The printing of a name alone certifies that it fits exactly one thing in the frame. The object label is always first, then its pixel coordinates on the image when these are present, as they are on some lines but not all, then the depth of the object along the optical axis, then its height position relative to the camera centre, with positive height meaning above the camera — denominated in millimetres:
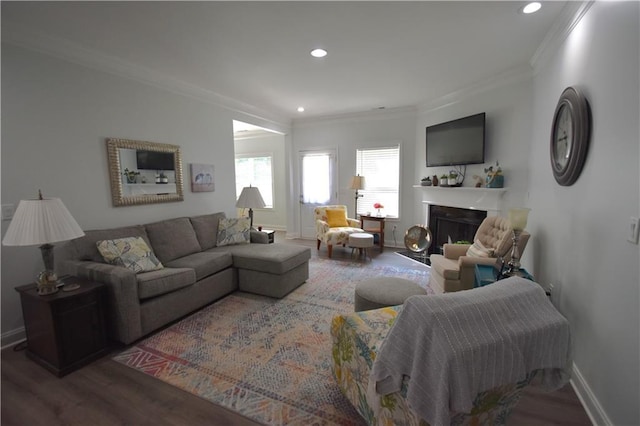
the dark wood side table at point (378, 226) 5262 -749
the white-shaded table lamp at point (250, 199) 4160 -132
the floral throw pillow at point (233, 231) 3859 -565
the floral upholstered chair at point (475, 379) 1033 -800
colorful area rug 1753 -1298
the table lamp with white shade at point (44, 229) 1884 -235
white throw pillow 2915 -690
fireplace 4238 -609
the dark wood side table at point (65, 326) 2008 -974
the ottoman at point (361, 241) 4746 -887
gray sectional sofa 2309 -787
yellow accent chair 4949 -699
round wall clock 1945 +363
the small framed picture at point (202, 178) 4008 +192
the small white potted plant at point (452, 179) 4383 +110
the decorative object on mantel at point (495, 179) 3688 +80
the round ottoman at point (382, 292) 2270 -870
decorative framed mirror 3062 +243
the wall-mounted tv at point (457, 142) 3977 +671
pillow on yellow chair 5422 -572
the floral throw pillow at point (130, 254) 2570 -571
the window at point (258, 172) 7410 +481
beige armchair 2785 -730
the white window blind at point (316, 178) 6133 +228
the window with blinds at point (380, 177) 5602 +204
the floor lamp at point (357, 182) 5559 +107
